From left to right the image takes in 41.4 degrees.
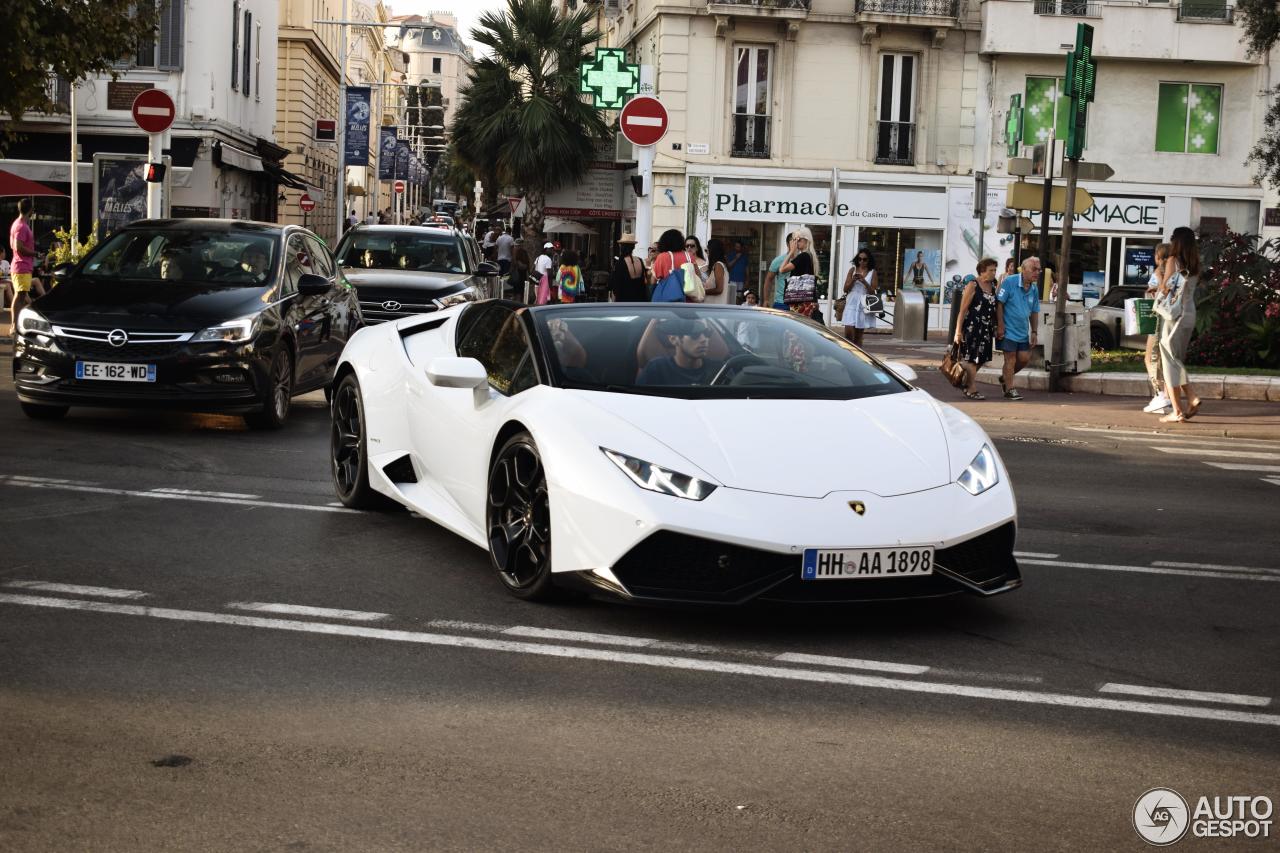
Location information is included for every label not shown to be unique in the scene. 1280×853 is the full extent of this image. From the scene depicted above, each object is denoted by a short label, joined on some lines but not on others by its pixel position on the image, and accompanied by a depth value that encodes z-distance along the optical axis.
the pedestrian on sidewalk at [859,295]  21.28
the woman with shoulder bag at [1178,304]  16.84
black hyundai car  20.89
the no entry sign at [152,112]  22.72
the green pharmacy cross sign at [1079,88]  19.66
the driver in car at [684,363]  7.05
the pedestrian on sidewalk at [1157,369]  17.97
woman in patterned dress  19.38
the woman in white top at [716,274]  18.22
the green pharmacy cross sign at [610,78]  21.66
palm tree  43.34
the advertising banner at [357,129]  52.19
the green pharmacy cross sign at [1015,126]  31.73
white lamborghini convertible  6.07
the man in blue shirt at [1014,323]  19.67
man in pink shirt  24.11
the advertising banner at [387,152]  74.31
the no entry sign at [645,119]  18.53
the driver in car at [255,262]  13.20
